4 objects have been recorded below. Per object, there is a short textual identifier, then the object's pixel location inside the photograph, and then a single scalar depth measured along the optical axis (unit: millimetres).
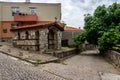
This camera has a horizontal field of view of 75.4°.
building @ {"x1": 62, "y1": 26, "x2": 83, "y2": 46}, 13261
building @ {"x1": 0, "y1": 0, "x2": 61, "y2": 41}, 12003
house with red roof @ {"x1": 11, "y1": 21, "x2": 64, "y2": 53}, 7526
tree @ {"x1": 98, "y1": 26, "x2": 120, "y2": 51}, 7862
